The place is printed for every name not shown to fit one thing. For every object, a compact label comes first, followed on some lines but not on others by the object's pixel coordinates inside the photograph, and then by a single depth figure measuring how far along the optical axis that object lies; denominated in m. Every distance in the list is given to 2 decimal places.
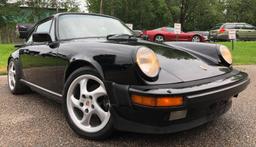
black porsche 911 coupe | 1.67
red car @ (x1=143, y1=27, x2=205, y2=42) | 13.42
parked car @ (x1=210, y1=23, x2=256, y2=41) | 15.75
